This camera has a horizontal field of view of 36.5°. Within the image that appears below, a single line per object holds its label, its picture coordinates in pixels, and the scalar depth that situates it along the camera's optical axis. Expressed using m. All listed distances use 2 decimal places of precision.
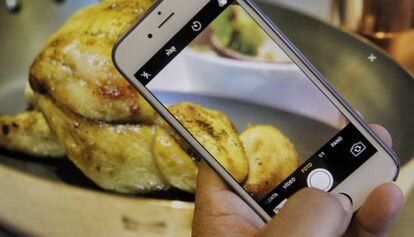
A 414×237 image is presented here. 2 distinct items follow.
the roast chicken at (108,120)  0.63
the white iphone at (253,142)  0.48
